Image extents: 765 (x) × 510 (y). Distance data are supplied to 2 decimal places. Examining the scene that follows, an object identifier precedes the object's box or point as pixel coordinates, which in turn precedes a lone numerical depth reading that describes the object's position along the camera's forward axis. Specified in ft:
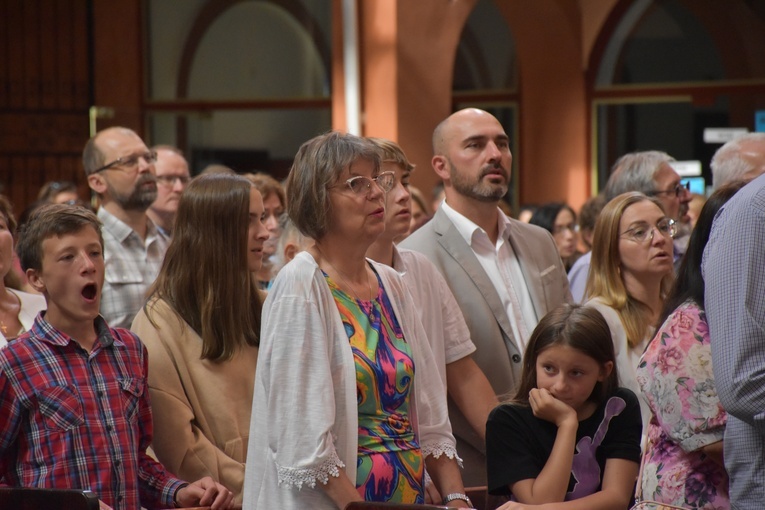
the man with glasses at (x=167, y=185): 34.89
